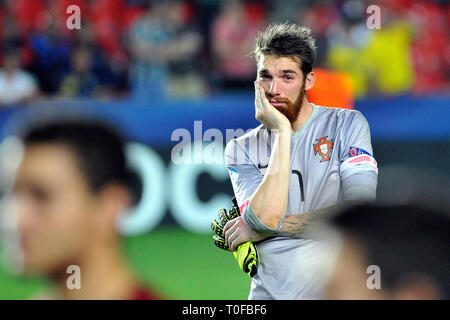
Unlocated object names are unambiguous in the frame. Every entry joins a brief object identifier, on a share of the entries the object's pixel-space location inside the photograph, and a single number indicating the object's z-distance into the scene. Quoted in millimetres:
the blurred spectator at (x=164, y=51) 19562
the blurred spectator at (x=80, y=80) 18578
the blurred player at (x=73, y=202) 4359
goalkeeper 6699
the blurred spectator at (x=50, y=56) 19172
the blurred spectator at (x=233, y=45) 19234
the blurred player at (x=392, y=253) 4203
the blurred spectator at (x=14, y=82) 18656
